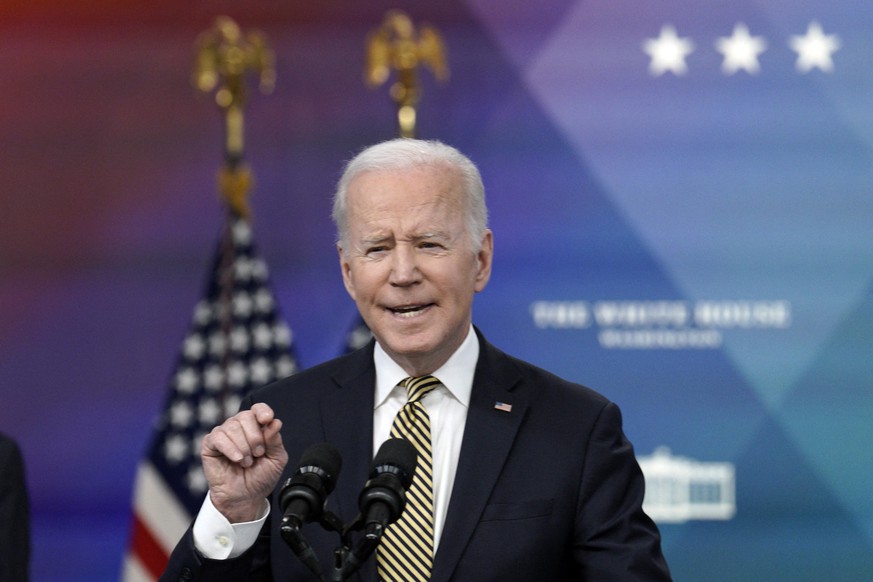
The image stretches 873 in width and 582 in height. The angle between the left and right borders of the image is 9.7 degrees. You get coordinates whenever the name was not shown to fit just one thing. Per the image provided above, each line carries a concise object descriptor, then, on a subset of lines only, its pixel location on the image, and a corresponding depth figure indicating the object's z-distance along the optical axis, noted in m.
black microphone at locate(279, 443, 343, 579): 5.18
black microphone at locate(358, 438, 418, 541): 5.20
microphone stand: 5.18
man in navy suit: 5.45
